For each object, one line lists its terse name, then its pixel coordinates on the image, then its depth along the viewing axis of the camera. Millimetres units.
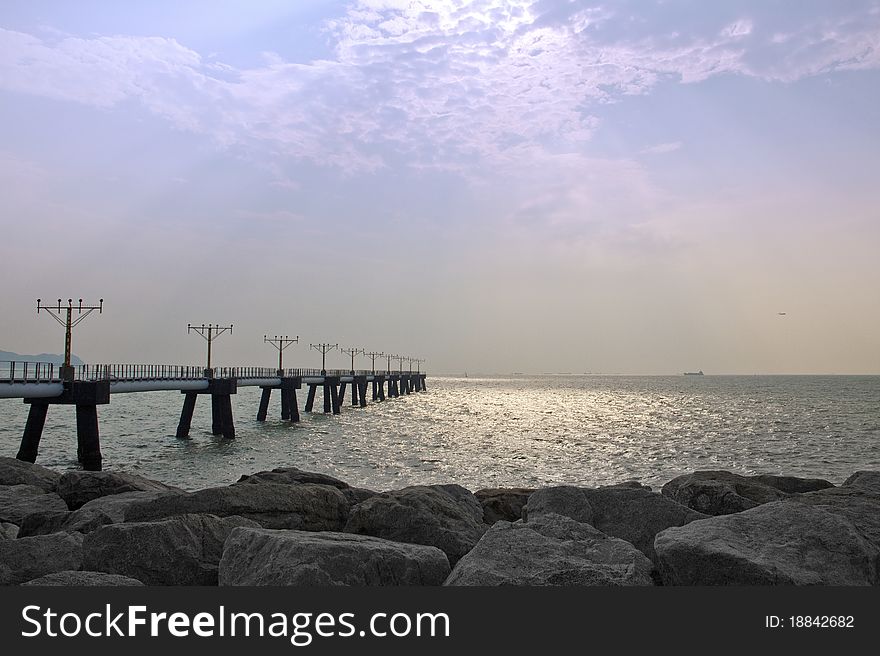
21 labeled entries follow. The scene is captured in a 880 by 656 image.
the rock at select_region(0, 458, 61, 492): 17281
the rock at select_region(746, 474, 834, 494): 14852
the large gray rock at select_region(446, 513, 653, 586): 6156
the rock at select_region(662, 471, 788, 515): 11344
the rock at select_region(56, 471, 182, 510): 13836
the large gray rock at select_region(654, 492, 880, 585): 5918
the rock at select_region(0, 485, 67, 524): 12453
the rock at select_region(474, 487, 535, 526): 12820
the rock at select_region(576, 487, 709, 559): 8953
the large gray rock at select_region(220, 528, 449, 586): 6129
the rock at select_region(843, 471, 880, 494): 11234
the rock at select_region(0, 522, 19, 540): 9914
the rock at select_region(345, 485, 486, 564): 8836
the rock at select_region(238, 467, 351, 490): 14184
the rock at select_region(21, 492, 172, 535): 10383
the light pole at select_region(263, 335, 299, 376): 97456
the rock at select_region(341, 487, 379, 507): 12021
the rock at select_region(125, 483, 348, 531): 9477
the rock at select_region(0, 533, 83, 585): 7707
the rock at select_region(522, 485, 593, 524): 9305
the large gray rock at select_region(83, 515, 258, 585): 7477
